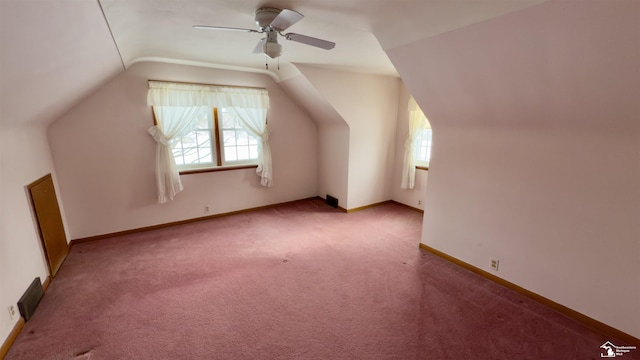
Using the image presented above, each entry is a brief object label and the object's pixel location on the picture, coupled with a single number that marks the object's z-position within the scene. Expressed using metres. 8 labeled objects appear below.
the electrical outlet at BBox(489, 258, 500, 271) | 2.64
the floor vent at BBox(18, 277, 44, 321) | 2.06
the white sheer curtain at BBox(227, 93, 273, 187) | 4.19
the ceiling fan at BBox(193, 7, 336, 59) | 1.78
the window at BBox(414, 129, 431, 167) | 4.44
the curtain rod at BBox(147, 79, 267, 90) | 3.63
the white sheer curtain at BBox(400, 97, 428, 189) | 4.37
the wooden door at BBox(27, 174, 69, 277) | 2.49
